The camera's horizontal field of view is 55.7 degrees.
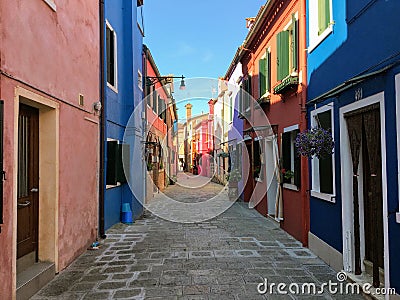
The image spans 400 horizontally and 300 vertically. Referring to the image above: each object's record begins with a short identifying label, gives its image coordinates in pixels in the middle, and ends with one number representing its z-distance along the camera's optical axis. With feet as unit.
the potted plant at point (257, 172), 39.74
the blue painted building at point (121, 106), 30.30
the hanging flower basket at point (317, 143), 18.71
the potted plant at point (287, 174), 27.48
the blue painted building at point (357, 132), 13.64
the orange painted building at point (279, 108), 25.44
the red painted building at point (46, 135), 13.51
